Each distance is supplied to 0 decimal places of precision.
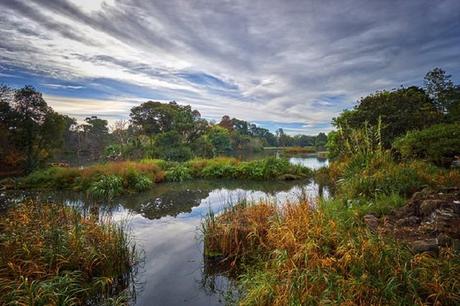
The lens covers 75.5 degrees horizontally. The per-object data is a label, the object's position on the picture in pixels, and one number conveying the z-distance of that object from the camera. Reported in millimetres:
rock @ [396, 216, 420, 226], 4539
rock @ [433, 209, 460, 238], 3859
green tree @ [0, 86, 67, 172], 17094
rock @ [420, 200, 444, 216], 4598
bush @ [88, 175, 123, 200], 11273
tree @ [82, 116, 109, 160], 43997
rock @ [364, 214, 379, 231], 4522
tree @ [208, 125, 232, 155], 37000
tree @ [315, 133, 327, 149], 62062
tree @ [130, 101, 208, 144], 28781
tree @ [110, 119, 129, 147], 31228
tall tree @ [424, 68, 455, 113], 23109
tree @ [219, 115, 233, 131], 59000
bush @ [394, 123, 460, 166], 8883
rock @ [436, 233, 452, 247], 3591
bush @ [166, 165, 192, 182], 16391
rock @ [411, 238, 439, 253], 3521
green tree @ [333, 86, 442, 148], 13094
